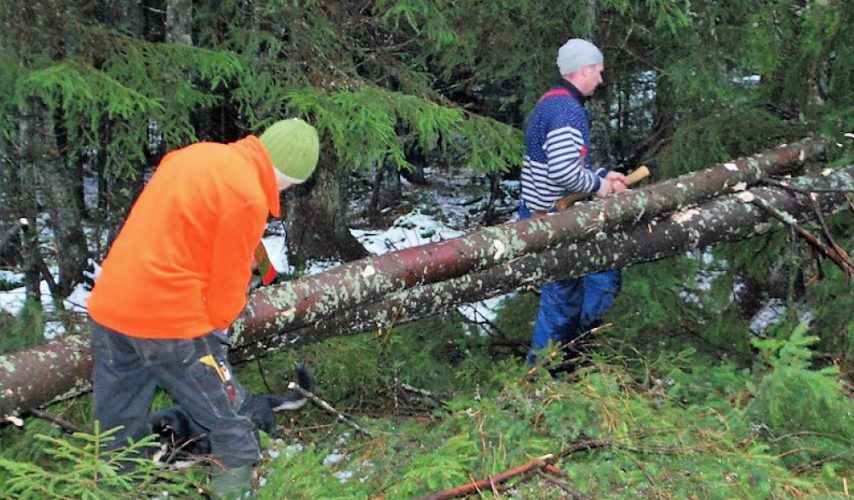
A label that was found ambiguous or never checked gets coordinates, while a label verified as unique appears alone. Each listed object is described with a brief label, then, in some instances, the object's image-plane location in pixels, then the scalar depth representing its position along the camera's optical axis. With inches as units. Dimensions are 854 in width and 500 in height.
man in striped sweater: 195.8
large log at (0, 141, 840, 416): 132.0
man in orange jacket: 112.7
